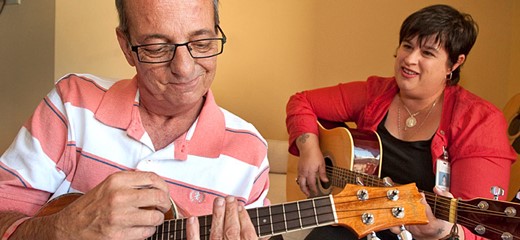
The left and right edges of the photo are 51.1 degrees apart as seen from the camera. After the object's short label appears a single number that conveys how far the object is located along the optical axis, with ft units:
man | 3.45
